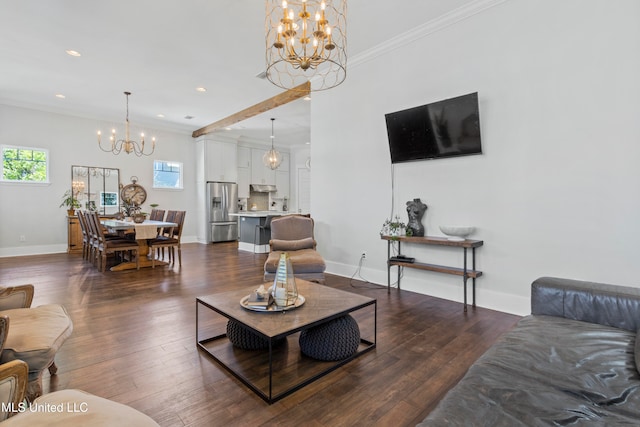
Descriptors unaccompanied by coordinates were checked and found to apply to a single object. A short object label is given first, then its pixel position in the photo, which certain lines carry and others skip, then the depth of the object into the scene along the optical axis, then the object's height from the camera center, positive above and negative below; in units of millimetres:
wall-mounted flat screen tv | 3350 +931
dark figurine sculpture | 3826 -86
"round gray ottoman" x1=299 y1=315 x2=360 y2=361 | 2176 -934
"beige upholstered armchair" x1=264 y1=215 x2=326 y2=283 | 3798 -533
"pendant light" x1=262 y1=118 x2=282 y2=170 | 8062 +1323
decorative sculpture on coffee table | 2154 -533
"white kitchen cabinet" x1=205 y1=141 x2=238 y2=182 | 8867 +1442
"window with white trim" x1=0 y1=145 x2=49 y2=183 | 6391 +987
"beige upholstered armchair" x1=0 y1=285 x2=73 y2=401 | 1506 -659
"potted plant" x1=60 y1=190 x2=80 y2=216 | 6988 +193
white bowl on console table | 3338 -243
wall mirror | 7215 +544
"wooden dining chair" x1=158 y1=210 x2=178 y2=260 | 6175 -179
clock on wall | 7852 +465
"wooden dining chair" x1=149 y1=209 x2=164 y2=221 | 7034 -112
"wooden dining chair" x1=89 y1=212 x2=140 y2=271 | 5035 -578
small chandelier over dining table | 7400 +1569
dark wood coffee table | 1845 -1058
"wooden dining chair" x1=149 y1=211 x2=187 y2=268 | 5500 -544
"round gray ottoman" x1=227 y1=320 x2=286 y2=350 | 2330 -986
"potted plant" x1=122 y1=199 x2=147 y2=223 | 5688 -70
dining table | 5172 -418
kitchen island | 7102 -566
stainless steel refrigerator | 8805 -2
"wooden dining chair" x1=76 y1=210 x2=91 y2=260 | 5927 -485
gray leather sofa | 1007 -664
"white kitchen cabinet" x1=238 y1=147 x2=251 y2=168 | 10008 +1730
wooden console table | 3264 -652
